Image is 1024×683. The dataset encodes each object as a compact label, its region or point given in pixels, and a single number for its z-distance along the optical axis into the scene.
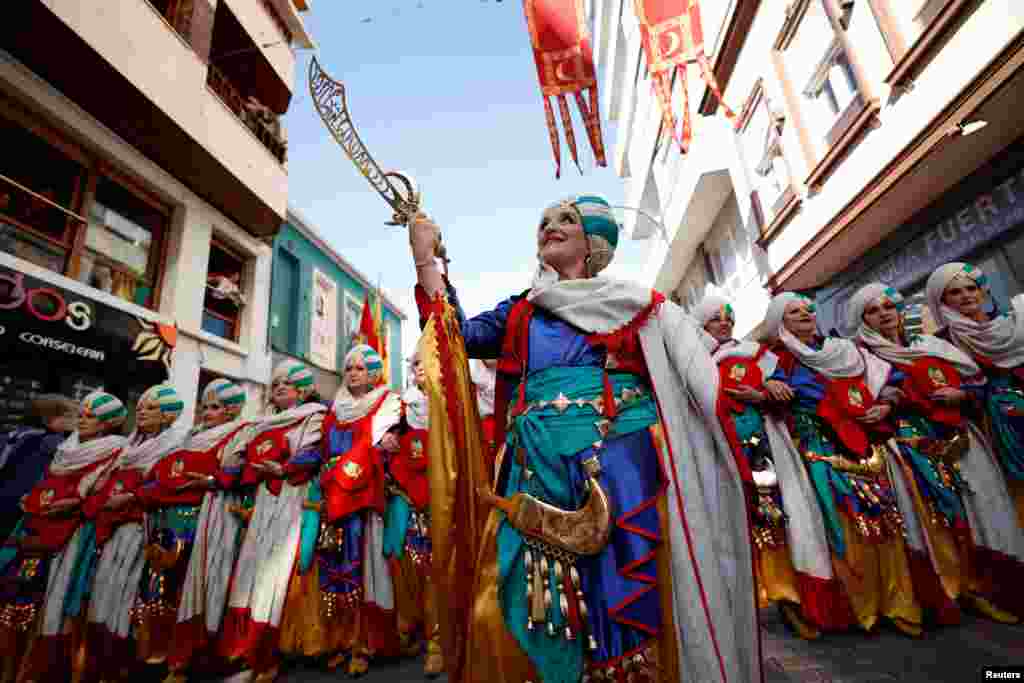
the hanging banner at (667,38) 8.12
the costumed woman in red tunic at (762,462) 3.02
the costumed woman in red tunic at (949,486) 2.95
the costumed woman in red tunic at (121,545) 3.38
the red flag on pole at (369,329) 10.36
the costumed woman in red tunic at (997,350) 3.10
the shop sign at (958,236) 4.62
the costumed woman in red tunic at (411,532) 3.31
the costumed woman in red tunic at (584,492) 1.28
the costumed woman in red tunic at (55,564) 3.40
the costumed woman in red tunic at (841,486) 2.83
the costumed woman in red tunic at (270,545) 3.02
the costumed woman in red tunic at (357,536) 3.11
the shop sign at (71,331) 5.73
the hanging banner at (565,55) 8.21
